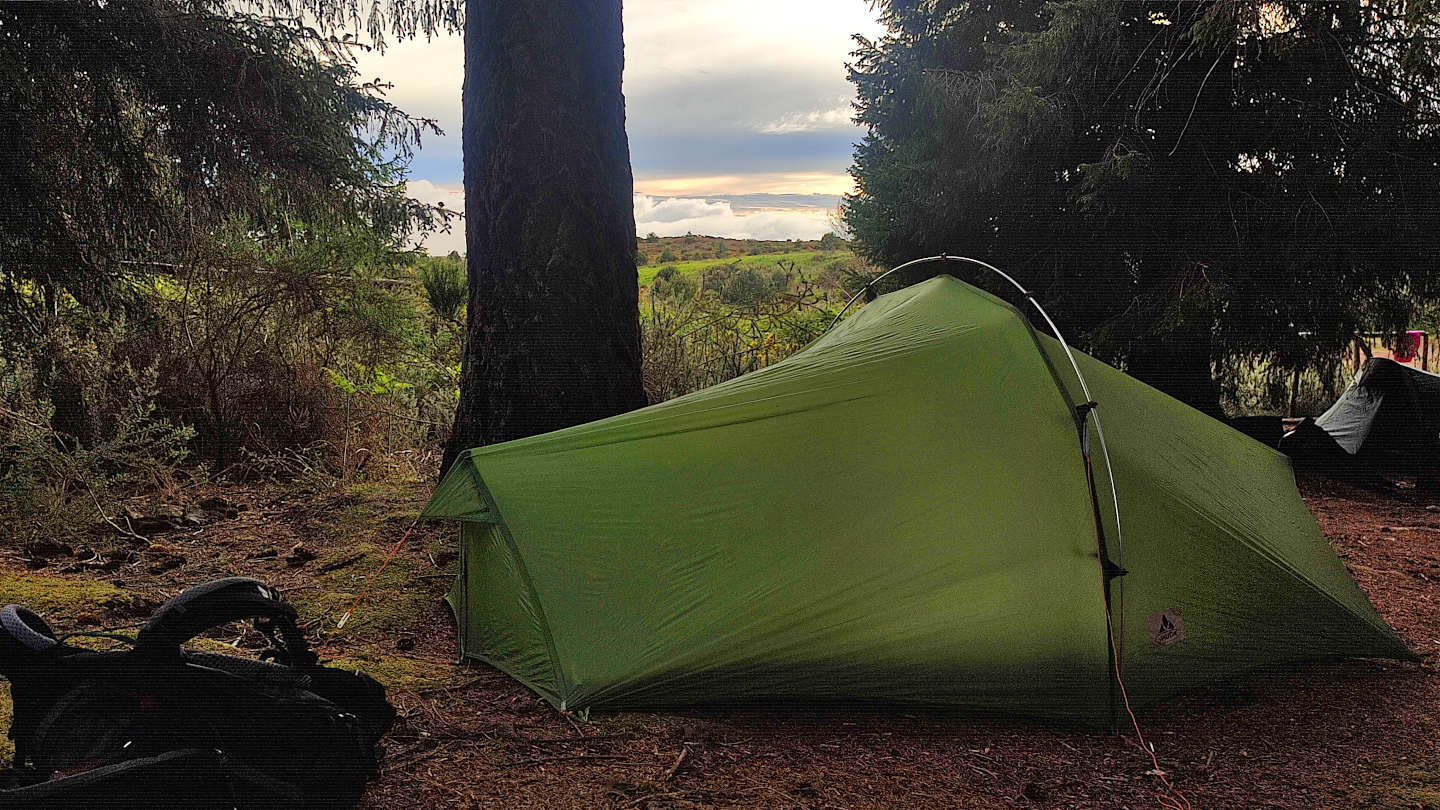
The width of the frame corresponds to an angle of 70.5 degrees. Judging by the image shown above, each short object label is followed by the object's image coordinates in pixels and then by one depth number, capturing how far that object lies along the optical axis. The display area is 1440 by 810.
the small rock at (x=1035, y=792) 2.53
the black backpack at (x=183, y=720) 1.87
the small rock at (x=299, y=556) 4.37
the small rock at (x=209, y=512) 5.09
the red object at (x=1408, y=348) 8.30
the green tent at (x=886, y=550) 2.90
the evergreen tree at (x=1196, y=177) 6.83
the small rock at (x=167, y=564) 4.24
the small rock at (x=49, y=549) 4.43
